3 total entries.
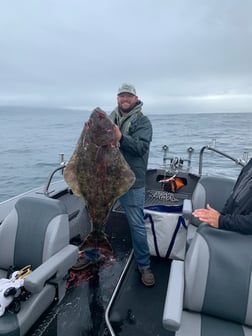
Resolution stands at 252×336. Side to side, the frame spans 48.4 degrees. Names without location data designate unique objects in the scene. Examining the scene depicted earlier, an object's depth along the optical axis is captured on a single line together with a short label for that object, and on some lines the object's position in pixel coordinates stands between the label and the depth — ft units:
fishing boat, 6.82
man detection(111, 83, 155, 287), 9.42
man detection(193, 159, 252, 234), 6.88
